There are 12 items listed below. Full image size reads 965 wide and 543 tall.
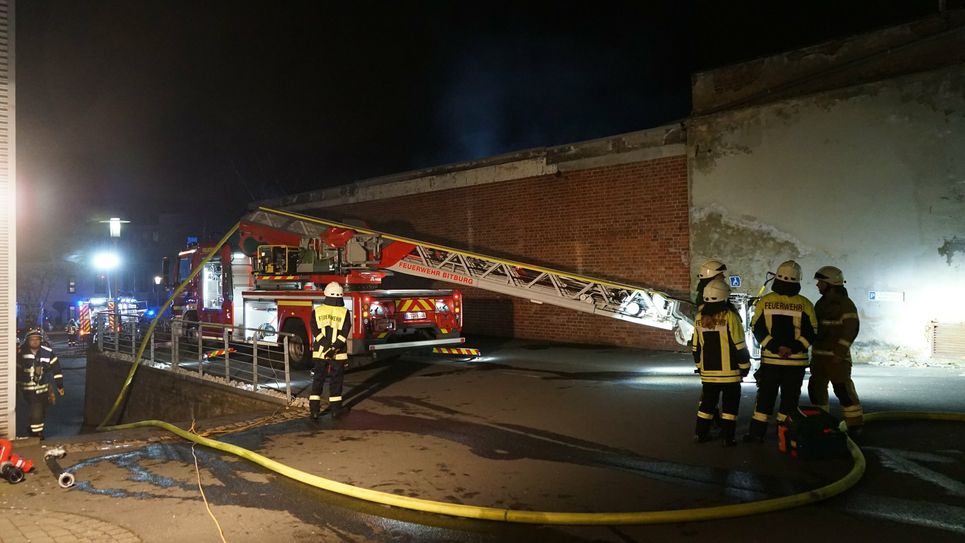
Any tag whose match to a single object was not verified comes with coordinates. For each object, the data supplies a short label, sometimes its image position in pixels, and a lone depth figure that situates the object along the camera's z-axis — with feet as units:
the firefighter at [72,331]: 88.50
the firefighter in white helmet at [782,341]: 20.44
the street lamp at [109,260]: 60.47
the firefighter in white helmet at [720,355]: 20.35
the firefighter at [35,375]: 31.48
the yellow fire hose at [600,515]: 14.90
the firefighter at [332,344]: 26.68
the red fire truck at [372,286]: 35.99
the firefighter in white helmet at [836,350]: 21.70
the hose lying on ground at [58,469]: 18.13
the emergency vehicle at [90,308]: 81.51
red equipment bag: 19.10
